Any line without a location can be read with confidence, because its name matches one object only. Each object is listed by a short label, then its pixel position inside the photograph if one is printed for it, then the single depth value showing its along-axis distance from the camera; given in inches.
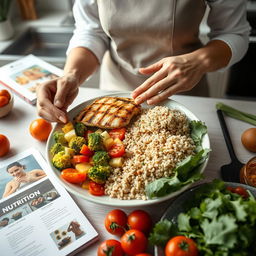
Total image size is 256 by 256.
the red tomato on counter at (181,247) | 23.4
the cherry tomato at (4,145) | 39.5
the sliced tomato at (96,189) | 31.1
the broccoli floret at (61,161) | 33.5
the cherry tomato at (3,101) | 45.3
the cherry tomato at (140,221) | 28.6
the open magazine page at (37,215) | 29.2
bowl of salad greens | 23.0
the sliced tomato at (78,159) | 34.9
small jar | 31.6
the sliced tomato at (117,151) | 35.0
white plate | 29.1
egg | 37.5
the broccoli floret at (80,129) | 38.9
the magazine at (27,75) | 52.5
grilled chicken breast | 39.1
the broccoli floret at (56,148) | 35.4
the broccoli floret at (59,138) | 37.3
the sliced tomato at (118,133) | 38.2
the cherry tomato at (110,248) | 26.2
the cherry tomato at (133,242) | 26.5
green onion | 42.5
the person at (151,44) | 39.5
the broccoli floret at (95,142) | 35.4
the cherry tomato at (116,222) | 28.7
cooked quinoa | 31.3
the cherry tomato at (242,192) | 28.2
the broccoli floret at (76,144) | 36.2
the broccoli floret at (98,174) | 31.5
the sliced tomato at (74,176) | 32.2
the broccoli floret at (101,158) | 33.5
